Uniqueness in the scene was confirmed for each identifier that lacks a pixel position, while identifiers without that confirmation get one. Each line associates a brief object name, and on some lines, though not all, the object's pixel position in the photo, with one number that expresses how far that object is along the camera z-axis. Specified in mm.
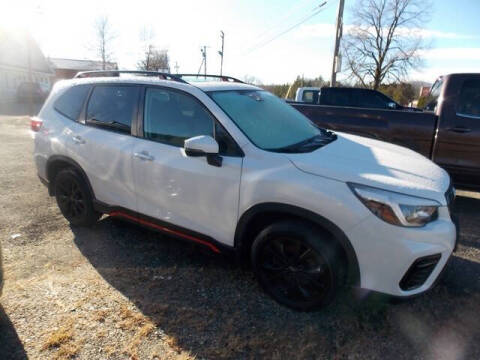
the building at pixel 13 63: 31302
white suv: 2359
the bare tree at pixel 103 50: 40406
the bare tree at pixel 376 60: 33750
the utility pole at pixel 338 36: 14695
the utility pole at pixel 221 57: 34719
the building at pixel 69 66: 50169
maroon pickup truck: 4770
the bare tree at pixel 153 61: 41969
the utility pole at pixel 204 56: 41666
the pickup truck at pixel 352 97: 9570
